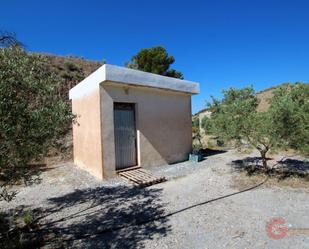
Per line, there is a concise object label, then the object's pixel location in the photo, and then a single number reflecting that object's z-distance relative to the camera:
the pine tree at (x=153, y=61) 19.70
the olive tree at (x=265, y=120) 5.38
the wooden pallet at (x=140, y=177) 6.21
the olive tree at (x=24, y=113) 2.68
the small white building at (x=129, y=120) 6.82
